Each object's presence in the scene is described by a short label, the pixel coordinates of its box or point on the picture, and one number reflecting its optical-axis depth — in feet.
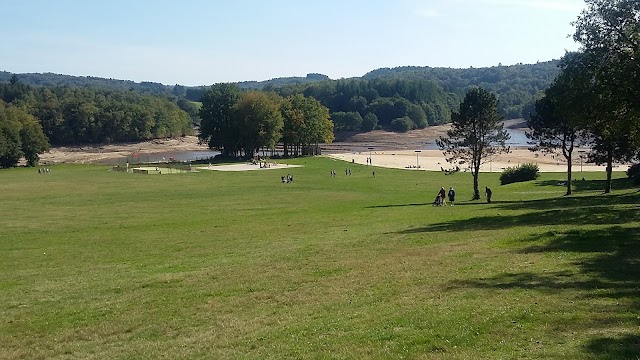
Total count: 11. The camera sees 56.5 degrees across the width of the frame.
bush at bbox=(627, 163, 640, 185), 173.64
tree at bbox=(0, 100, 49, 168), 404.98
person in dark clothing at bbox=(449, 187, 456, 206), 172.35
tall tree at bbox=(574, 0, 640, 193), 97.19
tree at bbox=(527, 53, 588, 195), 118.62
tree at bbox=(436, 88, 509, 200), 182.29
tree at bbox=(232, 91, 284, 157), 433.89
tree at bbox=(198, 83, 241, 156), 465.88
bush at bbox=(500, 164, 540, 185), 242.37
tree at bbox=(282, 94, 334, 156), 461.37
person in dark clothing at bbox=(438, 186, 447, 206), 162.27
